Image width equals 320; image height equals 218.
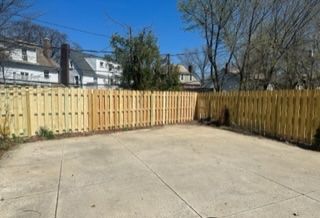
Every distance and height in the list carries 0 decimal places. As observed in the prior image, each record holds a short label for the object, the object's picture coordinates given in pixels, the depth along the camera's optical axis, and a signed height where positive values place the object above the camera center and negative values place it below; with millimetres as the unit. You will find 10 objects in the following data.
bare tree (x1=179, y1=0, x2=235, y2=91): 13367 +3940
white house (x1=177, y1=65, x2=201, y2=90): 44834 +2207
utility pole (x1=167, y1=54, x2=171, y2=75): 13394 +1406
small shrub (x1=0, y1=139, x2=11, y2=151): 6554 -1501
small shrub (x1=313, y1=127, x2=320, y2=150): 6883 -1393
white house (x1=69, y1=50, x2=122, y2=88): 34781 +2727
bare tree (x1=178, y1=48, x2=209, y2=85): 39944 +3897
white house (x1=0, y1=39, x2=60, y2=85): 24156 +2177
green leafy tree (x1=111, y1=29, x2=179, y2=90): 12125 +1371
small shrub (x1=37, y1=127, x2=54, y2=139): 7895 -1408
